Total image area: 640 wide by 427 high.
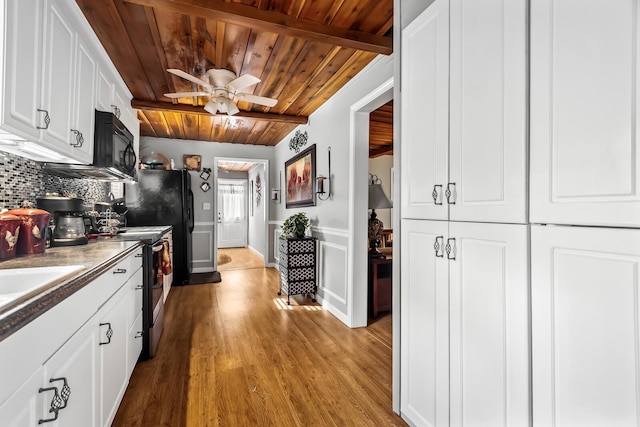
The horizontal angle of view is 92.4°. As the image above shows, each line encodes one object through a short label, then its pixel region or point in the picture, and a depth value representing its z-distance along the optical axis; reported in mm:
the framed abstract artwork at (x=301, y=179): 4062
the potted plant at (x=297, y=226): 3898
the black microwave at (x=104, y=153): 2281
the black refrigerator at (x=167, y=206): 4328
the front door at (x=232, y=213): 8836
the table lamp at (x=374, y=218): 3246
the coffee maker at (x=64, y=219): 1918
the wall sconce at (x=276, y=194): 5809
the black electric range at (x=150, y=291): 2275
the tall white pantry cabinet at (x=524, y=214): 800
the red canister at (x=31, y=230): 1552
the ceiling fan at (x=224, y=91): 2620
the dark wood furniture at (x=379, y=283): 3301
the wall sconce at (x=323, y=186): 3582
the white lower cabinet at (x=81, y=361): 755
